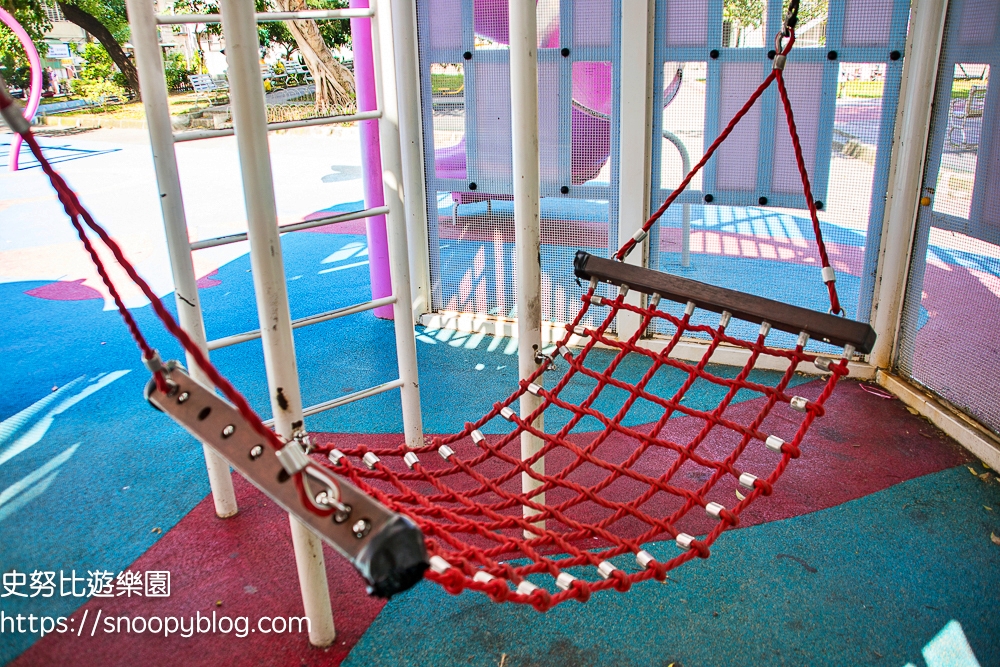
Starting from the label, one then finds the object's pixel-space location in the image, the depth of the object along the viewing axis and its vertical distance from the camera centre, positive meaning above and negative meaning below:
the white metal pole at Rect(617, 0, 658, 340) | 3.47 -0.23
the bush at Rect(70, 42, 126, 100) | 17.58 +0.10
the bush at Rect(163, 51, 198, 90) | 17.34 +0.19
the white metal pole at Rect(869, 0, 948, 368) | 3.08 -0.43
